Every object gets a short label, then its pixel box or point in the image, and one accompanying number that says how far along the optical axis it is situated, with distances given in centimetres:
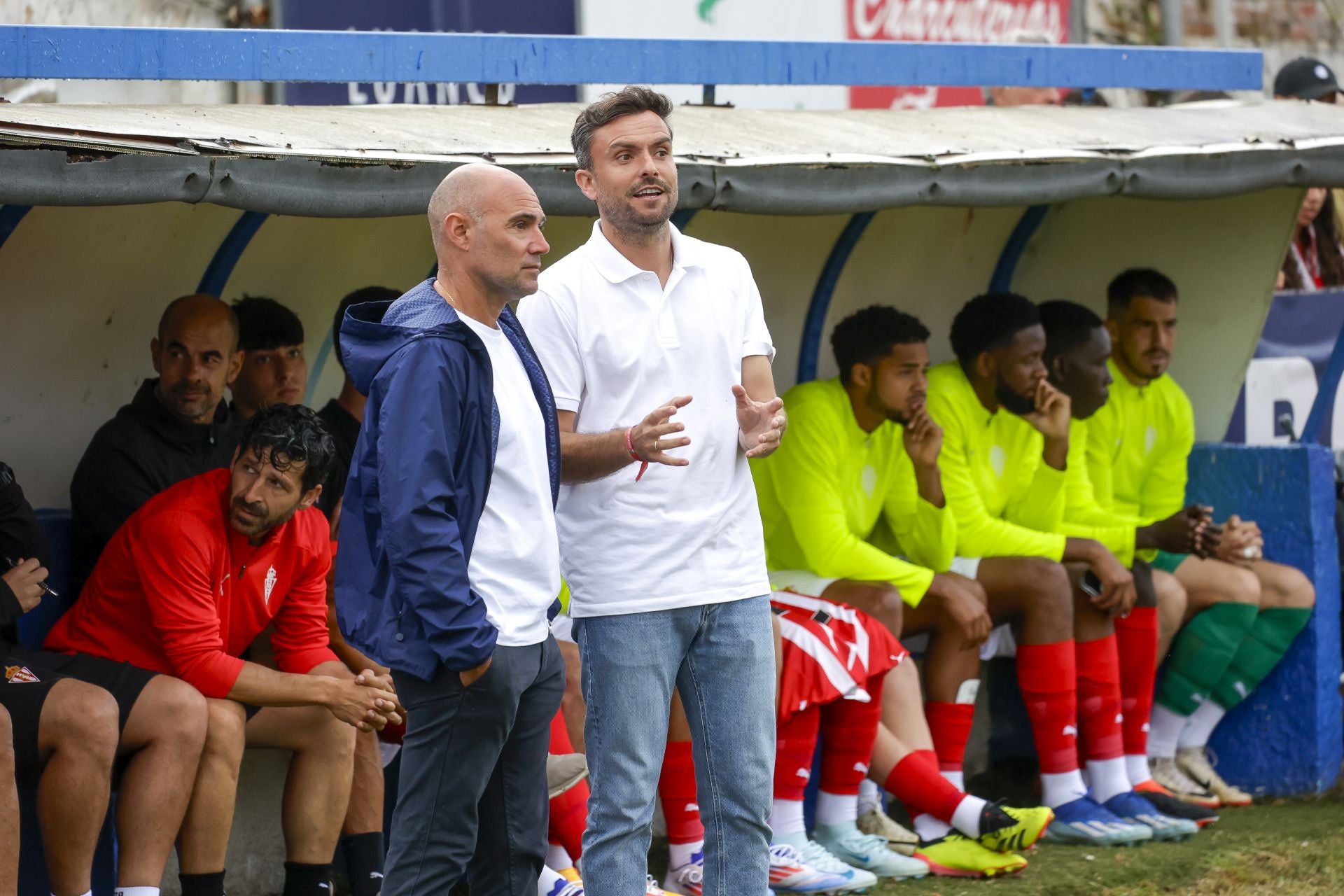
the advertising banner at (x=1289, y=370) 1272
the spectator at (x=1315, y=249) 1378
